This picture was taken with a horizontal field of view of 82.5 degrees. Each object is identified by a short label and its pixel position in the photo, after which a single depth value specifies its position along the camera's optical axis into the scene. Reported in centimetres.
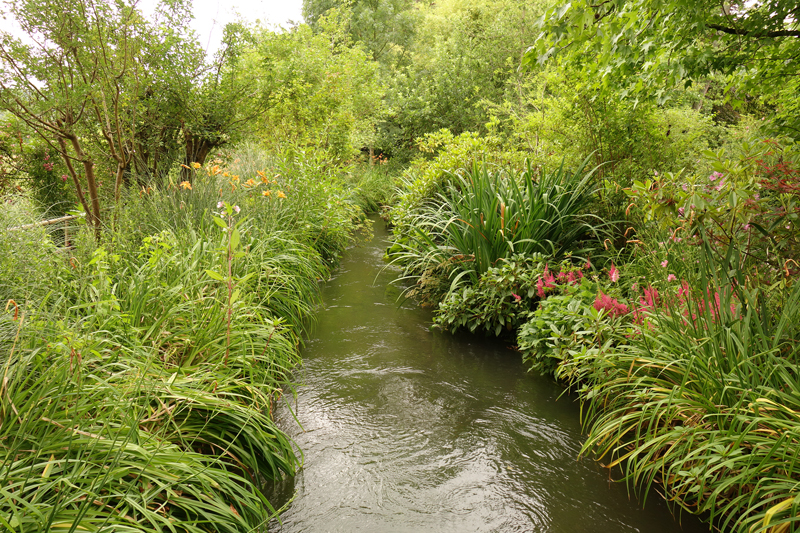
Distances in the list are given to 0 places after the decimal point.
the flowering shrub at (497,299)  434
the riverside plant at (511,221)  477
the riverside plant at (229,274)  224
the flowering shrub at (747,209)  236
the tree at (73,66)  358
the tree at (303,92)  754
